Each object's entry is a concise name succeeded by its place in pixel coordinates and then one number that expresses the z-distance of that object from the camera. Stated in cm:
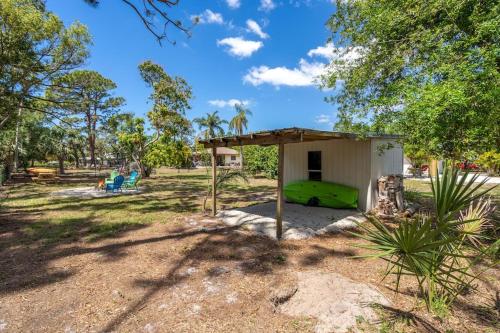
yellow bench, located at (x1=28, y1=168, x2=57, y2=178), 1496
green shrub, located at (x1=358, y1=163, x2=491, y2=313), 214
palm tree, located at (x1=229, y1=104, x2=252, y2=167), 3766
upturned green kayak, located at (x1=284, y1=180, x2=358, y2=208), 793
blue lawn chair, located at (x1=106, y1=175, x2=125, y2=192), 1152
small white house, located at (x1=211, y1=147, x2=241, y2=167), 4572
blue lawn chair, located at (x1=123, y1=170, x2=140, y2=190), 1245
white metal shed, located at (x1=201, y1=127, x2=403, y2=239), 672
